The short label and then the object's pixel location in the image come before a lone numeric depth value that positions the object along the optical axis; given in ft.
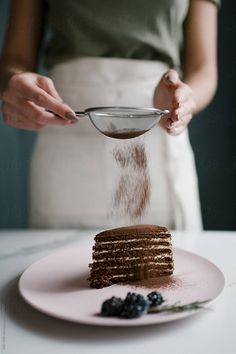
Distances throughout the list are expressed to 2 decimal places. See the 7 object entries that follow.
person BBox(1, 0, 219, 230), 3.81
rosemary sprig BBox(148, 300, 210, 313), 2.07
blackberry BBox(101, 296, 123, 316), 2.04
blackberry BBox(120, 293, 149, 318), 2.00
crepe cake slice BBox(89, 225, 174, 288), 2.64
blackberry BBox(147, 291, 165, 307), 2.13
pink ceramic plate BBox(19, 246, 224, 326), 2.03
